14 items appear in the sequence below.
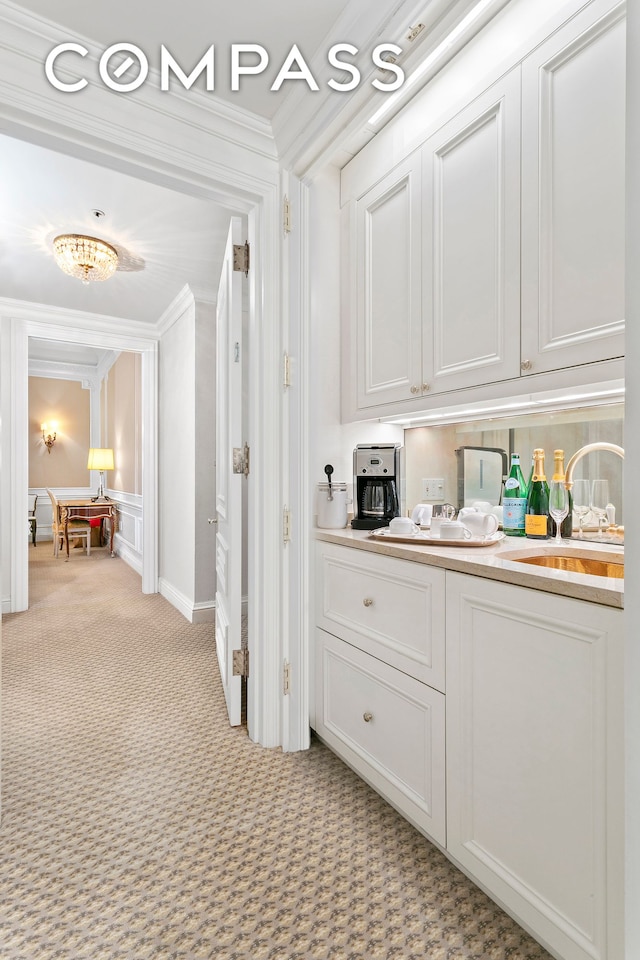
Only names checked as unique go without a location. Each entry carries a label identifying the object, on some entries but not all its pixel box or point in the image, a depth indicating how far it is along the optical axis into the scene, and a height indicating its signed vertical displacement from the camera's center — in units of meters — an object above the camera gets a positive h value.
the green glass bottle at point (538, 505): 1.64 -0.09
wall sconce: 8.01 +0.73
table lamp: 7.41 +0.32
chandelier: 2.92 +1.36
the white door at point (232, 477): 2.11 +0.01
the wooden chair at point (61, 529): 6.79 -0.73
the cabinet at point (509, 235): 1.17 +0.71
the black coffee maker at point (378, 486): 1.99 -0.03
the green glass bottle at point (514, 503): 1.74 -0.09
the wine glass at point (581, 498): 1.61 -0.06
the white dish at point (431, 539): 1.49 -0.19
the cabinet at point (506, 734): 0.96 -0.63
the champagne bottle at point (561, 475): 1.62 +0.01
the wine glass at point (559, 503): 1.59 -0.08
